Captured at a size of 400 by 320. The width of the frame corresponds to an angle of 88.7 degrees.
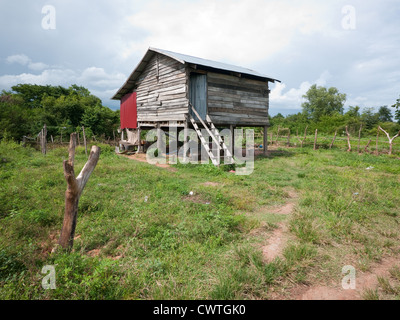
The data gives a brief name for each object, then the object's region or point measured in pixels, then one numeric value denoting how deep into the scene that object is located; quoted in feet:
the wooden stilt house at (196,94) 37.58
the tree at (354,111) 145.32
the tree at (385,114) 165.41
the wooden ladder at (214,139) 33.62
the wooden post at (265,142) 49.53
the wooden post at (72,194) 10.21
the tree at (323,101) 165.78
